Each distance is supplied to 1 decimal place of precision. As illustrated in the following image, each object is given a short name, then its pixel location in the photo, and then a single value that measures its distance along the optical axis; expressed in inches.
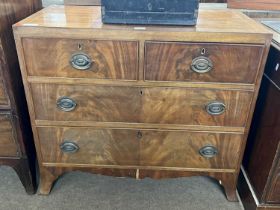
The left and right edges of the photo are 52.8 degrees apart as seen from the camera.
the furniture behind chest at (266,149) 40.9
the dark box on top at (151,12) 38.1
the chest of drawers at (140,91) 37.2
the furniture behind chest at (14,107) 40.3
